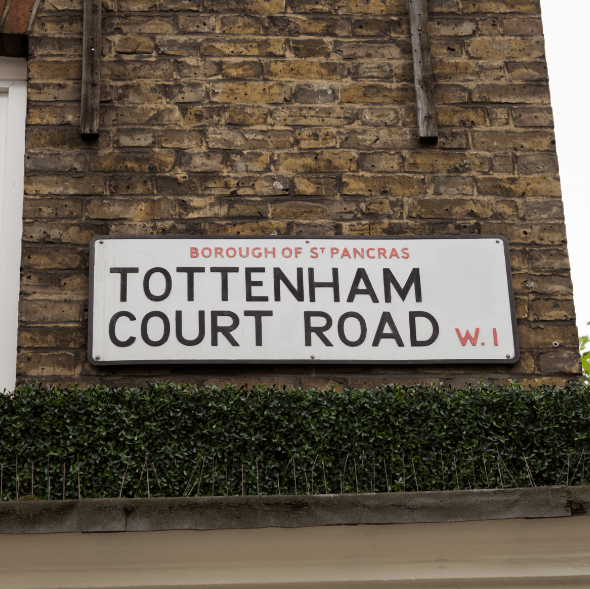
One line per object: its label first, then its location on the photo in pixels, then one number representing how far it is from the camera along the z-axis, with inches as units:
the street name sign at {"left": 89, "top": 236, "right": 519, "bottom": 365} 150.1
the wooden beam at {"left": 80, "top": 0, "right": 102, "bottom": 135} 163.0
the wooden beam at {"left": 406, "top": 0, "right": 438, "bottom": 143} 167.9
